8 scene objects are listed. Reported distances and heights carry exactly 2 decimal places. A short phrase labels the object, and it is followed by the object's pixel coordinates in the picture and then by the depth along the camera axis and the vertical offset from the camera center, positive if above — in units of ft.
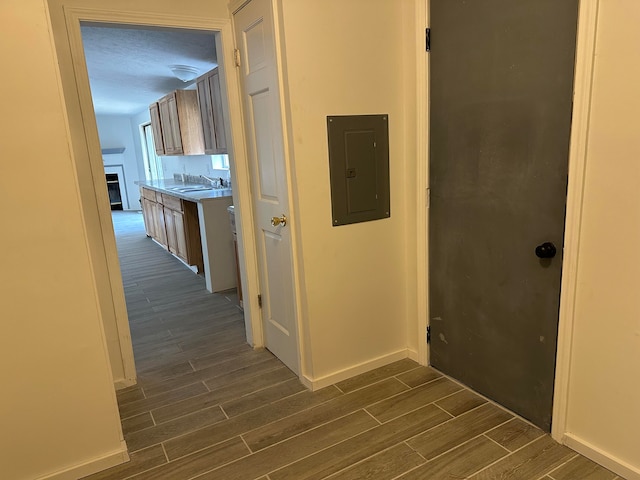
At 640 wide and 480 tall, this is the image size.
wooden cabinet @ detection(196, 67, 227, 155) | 13.96 +1.36
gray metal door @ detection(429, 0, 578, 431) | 5.76 -0.70
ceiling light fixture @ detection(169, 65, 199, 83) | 16.22 +3.16
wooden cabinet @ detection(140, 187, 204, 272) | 16.21 -2.82
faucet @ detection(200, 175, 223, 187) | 19.51 -1.25
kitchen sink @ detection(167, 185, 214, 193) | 17.58 -1.43
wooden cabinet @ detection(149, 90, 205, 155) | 18.72 +1.42
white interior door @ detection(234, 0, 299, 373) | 7.49 -0.39
